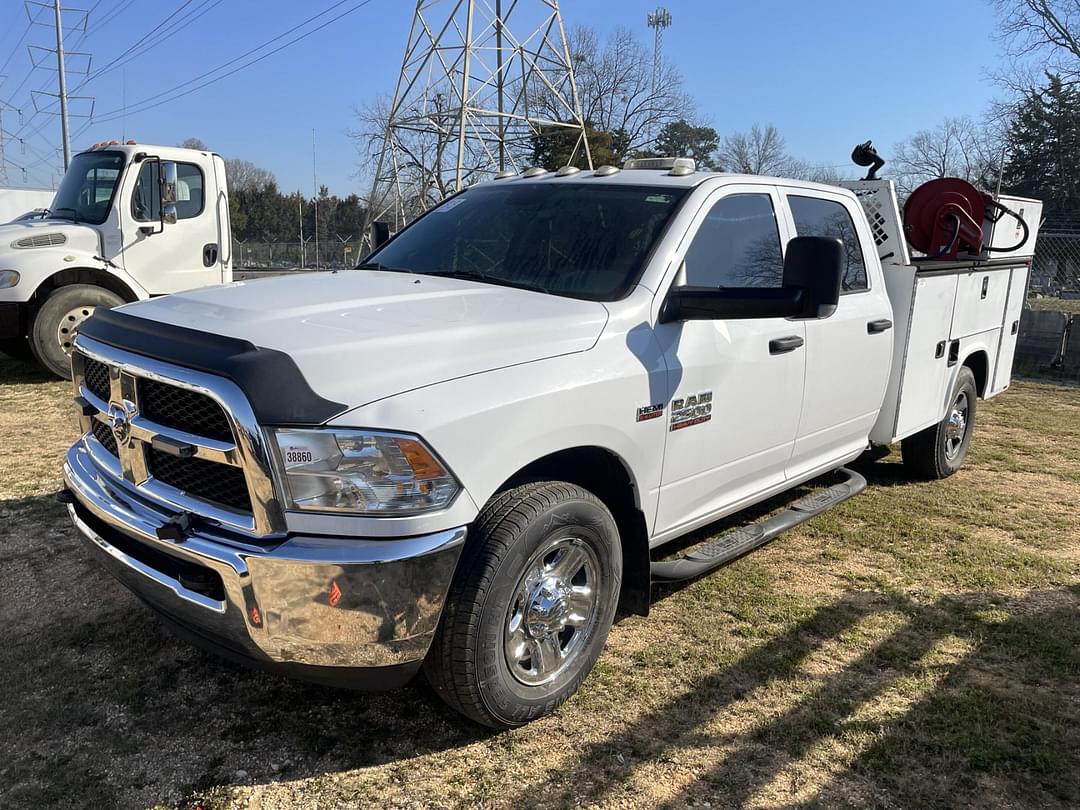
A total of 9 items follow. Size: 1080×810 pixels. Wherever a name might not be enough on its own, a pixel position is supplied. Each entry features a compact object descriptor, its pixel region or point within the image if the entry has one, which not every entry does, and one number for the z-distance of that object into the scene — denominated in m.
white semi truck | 8.76
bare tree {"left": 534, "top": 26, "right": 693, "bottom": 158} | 40.66
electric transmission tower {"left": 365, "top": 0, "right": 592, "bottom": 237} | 21.58
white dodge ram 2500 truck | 2.33
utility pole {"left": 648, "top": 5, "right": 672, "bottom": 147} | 45.16
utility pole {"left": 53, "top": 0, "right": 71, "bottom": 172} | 34.97
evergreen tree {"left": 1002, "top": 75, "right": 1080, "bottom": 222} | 39.06
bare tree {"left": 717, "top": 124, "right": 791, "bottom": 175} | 45.47
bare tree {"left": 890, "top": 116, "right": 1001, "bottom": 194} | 36.34
